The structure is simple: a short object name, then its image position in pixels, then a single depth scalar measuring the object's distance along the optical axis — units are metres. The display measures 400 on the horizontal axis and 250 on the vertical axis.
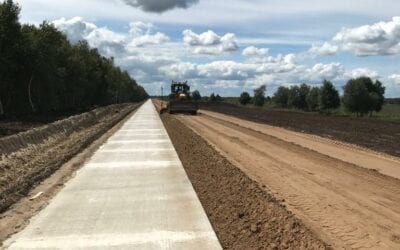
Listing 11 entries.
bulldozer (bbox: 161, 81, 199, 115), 52.56
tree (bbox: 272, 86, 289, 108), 129.50
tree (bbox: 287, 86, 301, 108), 117.62
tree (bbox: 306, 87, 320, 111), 99.11
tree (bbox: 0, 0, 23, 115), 37.34
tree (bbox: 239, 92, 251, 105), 158.62
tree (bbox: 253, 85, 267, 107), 145.88
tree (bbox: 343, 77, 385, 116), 78.50
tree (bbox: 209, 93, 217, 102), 167.80
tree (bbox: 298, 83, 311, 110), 115.12
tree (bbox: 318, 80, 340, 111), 91.12
